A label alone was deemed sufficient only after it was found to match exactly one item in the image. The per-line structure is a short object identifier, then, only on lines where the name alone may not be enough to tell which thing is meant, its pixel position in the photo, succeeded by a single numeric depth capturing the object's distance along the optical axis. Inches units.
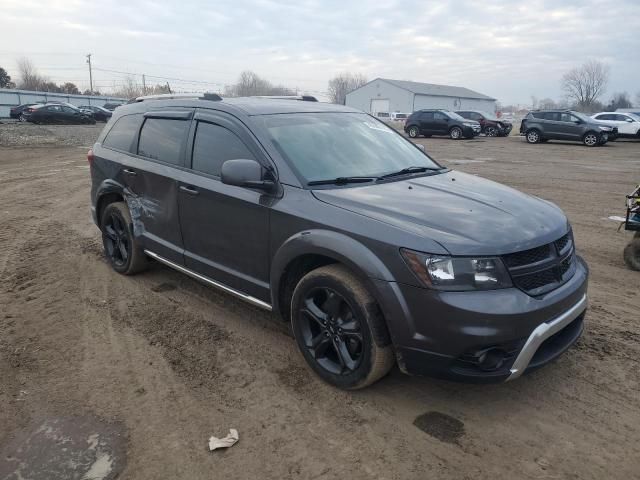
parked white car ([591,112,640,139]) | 1046.4
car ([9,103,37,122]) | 1357.0
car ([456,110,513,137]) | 1205.7
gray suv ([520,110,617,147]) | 922.1
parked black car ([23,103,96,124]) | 1285.7
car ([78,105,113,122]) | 1501.7
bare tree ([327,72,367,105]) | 5172.2
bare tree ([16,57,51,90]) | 2997.5
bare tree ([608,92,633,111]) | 3072.8
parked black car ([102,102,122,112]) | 1732.0
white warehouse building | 3122.5
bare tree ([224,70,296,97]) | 3600.1
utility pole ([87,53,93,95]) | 3352.4
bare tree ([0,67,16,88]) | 2632.9
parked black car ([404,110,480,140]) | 1066.7
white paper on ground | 108.9
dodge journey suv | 109.5
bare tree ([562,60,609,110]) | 3797.2
